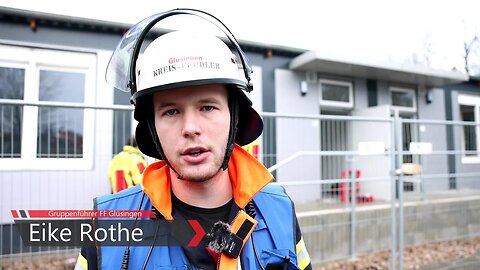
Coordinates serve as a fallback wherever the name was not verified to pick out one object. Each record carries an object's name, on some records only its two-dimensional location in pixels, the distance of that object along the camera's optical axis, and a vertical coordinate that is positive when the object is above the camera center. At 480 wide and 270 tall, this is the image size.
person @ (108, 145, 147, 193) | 3.46 -0.14
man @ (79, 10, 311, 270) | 1.30 -0.09
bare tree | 9.62 +2.97
